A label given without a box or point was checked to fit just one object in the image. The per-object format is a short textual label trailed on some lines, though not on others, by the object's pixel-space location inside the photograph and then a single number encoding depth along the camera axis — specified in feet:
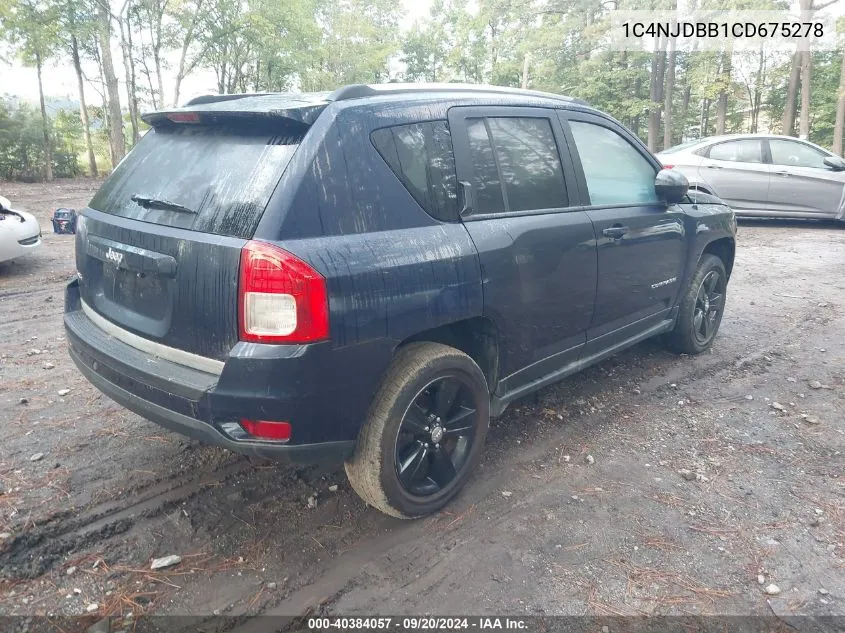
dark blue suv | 7.23
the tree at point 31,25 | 56.90
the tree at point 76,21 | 59.67
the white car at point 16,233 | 22.57
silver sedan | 34.40
